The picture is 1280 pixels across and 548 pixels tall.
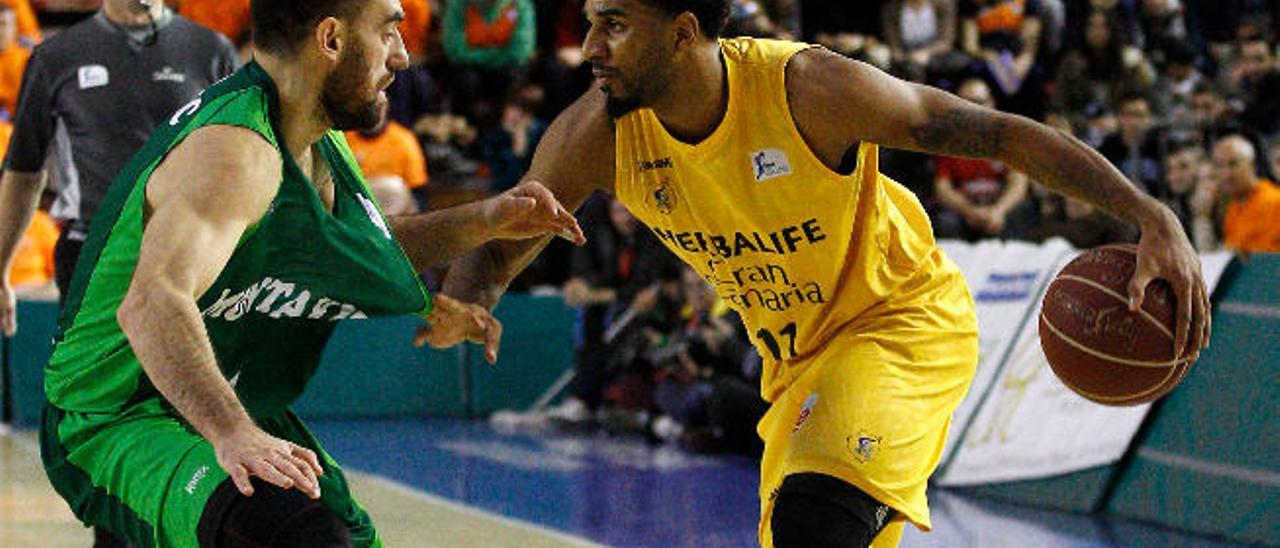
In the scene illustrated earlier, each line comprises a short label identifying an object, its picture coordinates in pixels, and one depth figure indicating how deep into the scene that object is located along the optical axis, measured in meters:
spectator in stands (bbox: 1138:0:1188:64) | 14.90
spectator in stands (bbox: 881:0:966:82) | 14.18
